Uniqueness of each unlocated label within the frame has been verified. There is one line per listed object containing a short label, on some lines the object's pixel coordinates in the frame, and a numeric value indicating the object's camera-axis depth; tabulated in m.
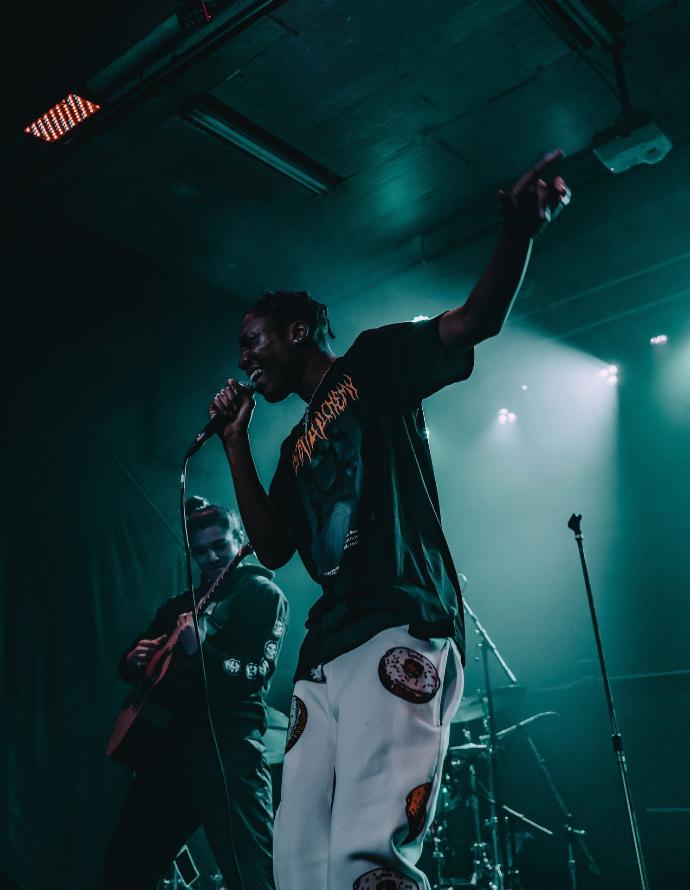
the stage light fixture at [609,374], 8.61
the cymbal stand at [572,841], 5.54
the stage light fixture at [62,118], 5.10
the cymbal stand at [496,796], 4.88
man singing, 1.48
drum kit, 5.39
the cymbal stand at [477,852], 5.38
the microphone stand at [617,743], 3.88
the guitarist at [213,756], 3.17
